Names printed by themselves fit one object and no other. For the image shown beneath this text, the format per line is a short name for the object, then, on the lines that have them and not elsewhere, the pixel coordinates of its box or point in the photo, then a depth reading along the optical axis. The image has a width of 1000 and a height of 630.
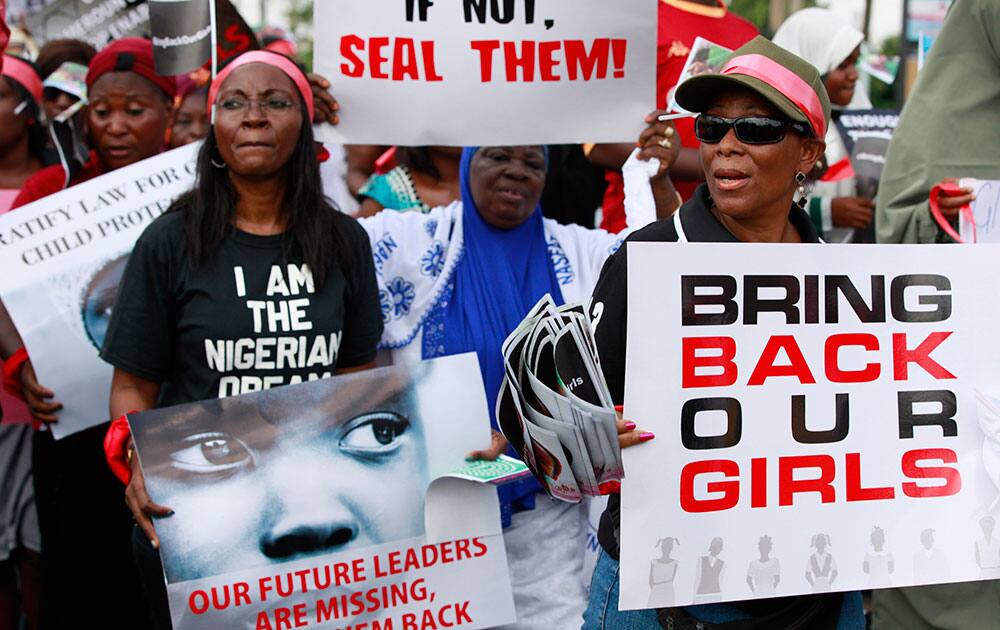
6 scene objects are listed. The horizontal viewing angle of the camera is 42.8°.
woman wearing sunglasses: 2.67
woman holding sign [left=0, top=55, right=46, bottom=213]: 5.23
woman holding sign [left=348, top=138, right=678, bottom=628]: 4.03
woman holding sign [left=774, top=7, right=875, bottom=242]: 5.57
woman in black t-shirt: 3.40
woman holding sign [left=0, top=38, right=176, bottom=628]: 4.31
